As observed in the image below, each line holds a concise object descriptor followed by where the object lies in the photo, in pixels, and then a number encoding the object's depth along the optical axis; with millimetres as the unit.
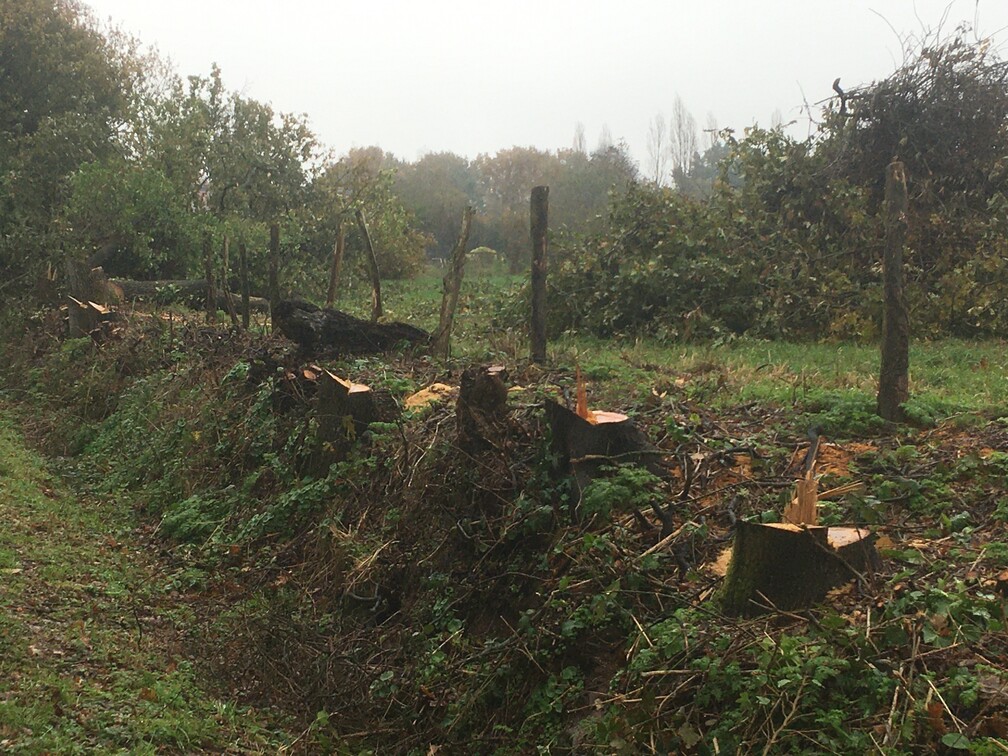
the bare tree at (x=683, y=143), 53688
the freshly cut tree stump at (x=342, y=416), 7160
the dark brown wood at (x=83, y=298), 13641
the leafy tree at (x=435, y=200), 36000
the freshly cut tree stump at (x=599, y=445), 5496
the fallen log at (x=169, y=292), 15961
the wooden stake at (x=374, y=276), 11500
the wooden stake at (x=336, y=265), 13000
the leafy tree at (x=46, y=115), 18375
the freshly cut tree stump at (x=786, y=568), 4027
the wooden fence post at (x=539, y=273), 8961
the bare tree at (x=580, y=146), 46109
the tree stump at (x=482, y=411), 6082
